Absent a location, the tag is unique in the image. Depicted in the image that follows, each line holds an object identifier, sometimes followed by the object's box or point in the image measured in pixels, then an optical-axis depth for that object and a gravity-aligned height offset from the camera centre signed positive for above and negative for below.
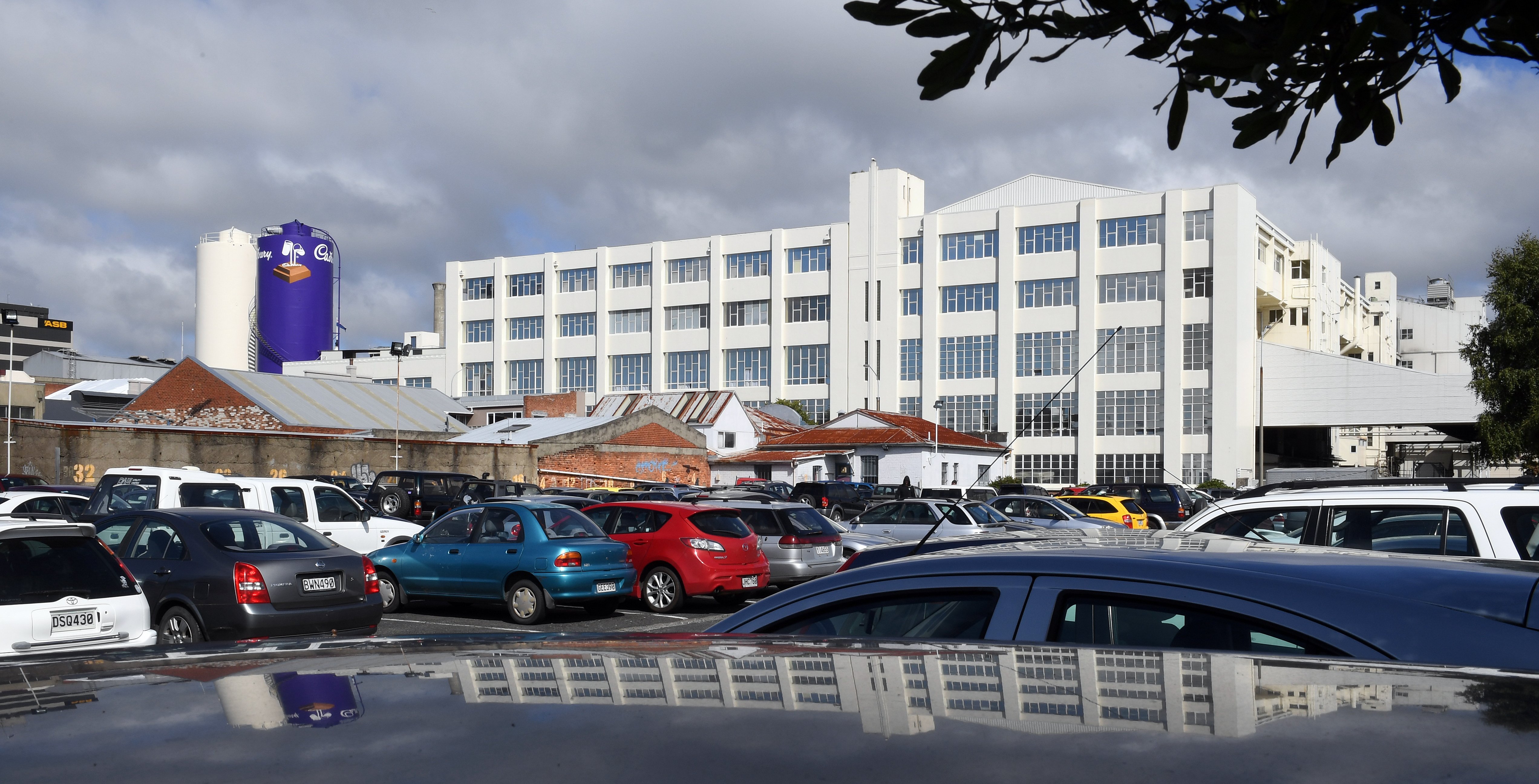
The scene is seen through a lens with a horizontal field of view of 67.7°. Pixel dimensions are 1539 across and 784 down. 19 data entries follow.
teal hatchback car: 14.32 -1.68
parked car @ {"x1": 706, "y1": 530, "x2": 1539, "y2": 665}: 2.80 -0.45
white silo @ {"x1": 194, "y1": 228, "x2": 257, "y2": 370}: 97.06 +11.22
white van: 16.45 -1.00
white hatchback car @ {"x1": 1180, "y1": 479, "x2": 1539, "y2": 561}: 7.61 -0.56
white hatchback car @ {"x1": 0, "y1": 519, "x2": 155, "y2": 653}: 7.91 -1.18
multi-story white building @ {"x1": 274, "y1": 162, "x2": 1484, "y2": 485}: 63.97 +7.57
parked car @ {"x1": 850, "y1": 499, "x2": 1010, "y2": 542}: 20.94 -1.65
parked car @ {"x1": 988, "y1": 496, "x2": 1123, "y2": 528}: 23.83 -1.65
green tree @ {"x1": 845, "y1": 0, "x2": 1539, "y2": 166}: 3.64 +1.29
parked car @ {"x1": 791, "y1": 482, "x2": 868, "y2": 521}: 39.00 -2.32
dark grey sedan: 10.35 -1.35
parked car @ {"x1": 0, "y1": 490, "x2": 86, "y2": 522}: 15.08 -1.08
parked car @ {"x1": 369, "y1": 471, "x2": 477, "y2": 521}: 29.27 -1.65
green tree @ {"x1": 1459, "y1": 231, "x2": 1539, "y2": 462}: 33.72 +2.37
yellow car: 28.42 -1.90
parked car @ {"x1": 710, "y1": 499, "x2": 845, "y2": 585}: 17.73 -1.68
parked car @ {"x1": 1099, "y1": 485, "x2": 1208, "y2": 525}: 35.28 -2.10
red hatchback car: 15.93 -1.70
